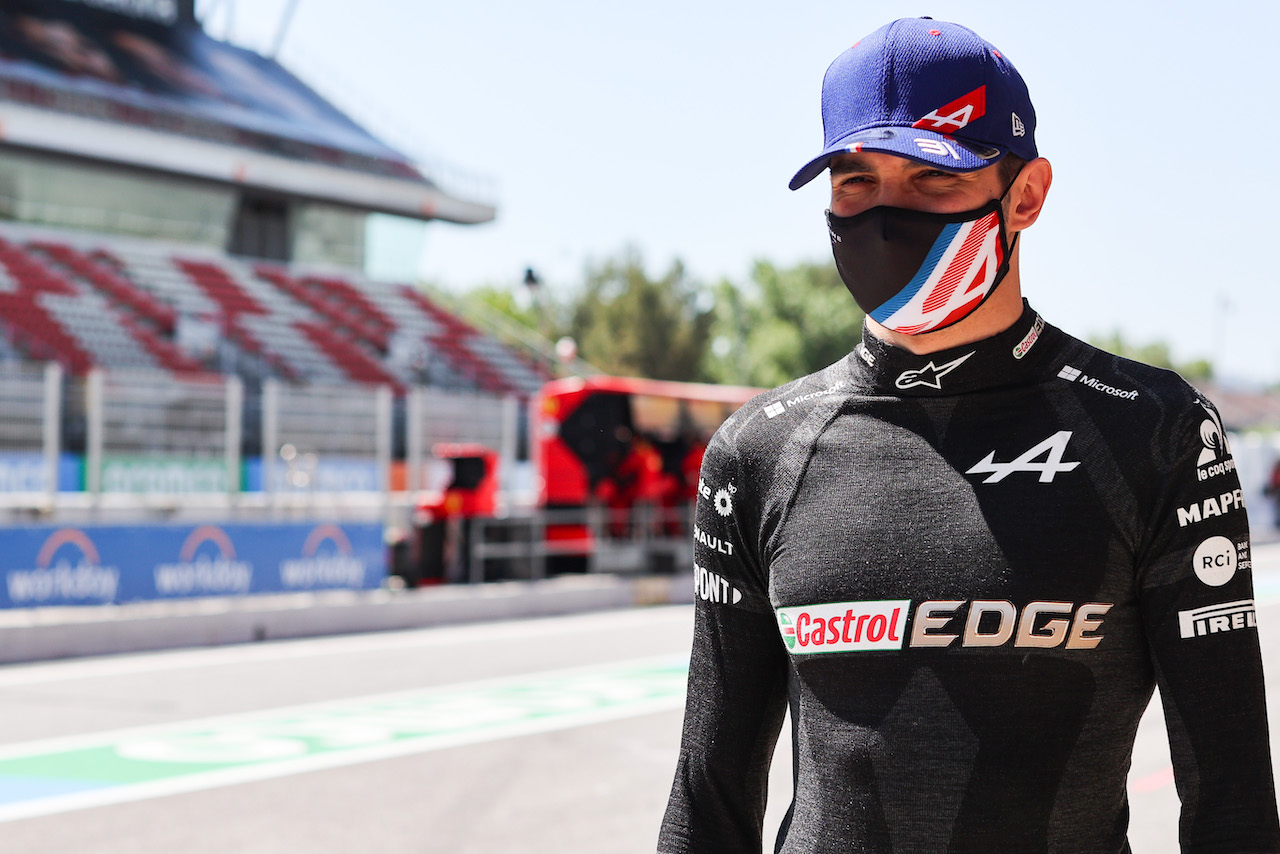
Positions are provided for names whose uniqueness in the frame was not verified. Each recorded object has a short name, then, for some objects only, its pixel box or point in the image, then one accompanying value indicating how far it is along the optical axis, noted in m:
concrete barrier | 12.49
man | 1.58
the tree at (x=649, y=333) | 80.88
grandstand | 28.20
